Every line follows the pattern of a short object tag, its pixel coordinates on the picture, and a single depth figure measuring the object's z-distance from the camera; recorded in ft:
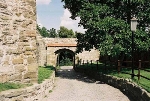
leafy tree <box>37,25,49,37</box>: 240.44
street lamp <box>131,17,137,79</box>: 38.70
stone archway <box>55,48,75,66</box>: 112.02
